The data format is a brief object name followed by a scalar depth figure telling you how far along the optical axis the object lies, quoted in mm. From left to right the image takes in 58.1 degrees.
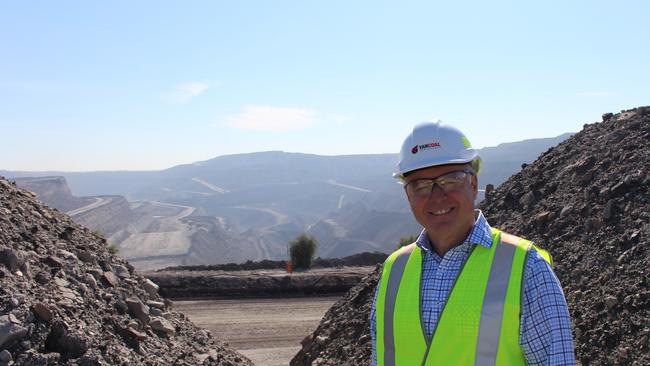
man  2221
